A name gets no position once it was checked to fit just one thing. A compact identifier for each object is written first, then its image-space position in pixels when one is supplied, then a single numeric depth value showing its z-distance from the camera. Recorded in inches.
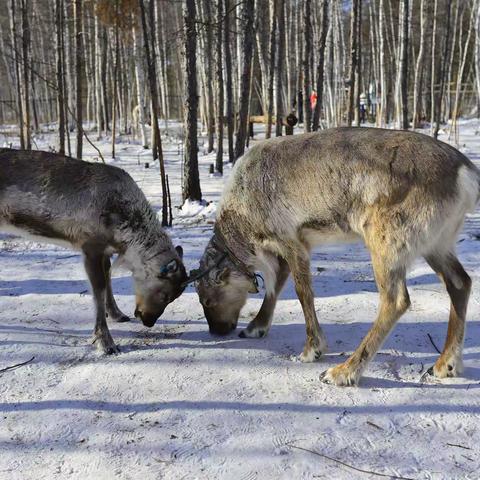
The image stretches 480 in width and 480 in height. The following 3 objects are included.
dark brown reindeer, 151.0
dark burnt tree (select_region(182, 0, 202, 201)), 285.9
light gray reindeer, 119.7
